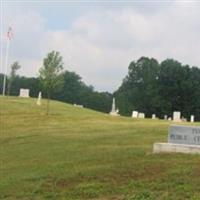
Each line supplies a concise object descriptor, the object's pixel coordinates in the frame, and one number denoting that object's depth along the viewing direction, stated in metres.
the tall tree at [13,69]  64.27
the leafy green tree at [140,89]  92.44
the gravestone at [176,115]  52.14
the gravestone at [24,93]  60.67
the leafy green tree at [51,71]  39.22
